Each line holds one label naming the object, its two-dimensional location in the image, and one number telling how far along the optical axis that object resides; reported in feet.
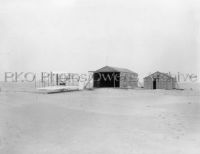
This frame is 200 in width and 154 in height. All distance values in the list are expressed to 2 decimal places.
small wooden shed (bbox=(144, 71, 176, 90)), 130.11
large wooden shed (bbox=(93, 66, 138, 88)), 131.13
